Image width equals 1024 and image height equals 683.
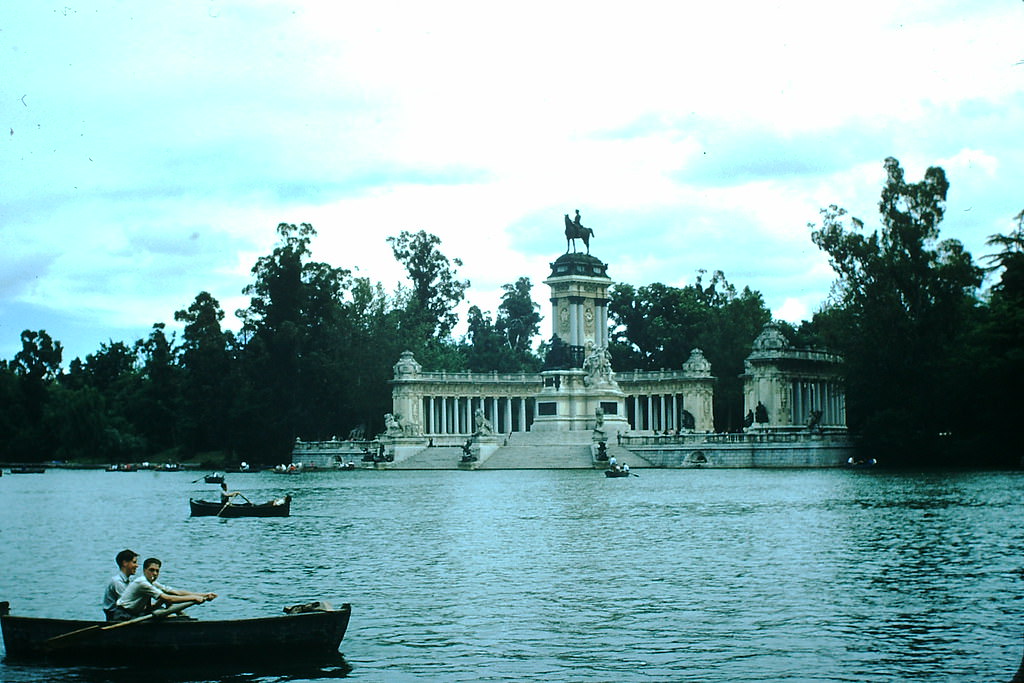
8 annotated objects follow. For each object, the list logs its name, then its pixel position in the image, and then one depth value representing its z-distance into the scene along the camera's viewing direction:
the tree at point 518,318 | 154.88
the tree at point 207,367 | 113.12
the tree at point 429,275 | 137.75
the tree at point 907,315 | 82.19
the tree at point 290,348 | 110.62
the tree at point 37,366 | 143.00
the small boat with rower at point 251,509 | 50.62
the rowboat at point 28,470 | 116.88
